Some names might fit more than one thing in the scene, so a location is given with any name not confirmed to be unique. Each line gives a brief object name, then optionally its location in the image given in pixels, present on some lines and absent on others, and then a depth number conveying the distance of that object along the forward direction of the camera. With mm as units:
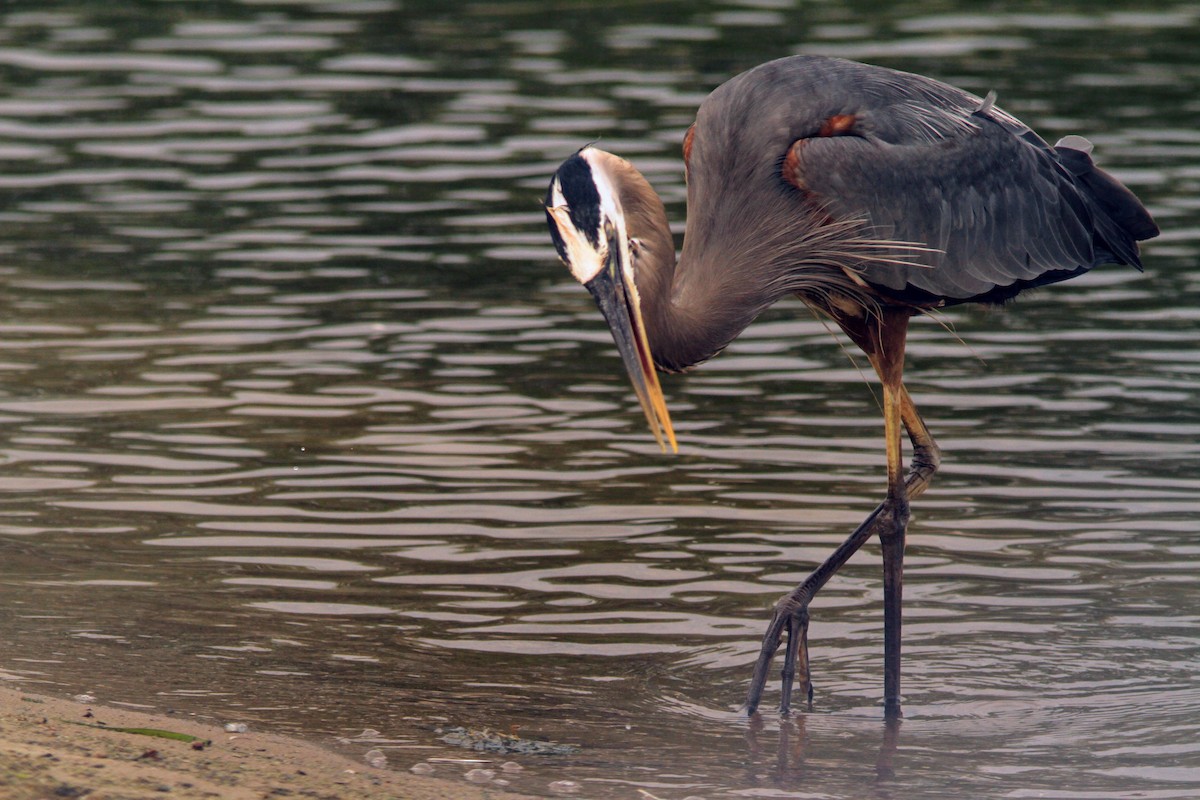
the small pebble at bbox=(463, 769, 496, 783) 12047
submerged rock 12664
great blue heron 14086
